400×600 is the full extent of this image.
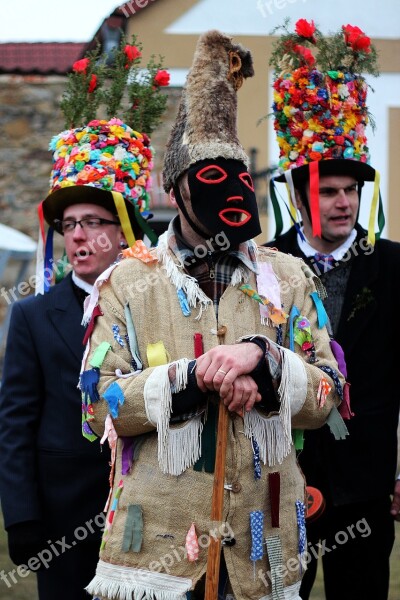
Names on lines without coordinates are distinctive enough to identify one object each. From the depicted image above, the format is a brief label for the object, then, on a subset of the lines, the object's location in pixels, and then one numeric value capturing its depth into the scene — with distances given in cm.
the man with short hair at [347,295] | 787
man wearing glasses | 722
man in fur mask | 543
